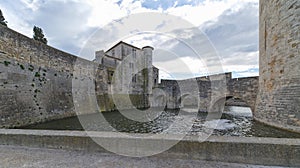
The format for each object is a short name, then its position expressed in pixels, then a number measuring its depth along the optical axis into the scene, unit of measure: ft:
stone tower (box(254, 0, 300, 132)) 22.89
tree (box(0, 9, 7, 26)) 67.05
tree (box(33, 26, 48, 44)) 74.66
